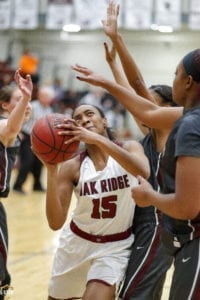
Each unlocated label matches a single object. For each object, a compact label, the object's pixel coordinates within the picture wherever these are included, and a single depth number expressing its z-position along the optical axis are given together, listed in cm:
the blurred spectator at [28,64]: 1722
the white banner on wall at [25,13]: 1625
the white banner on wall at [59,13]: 1582
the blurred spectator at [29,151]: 1245
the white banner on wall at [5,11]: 1644
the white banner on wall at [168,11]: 1514
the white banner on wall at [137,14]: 1532
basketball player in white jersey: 403
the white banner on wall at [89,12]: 1527
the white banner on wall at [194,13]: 1487
